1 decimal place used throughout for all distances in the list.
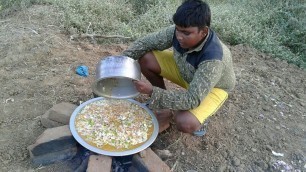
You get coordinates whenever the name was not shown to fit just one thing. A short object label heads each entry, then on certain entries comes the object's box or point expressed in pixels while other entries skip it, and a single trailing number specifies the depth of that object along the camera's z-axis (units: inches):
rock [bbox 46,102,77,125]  106.9
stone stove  93.3
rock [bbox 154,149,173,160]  107.2
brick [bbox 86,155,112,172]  90.3
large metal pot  93.6
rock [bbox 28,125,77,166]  96.0
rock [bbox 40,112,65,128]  108.1
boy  96.2
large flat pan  92.1
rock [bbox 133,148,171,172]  94.1
